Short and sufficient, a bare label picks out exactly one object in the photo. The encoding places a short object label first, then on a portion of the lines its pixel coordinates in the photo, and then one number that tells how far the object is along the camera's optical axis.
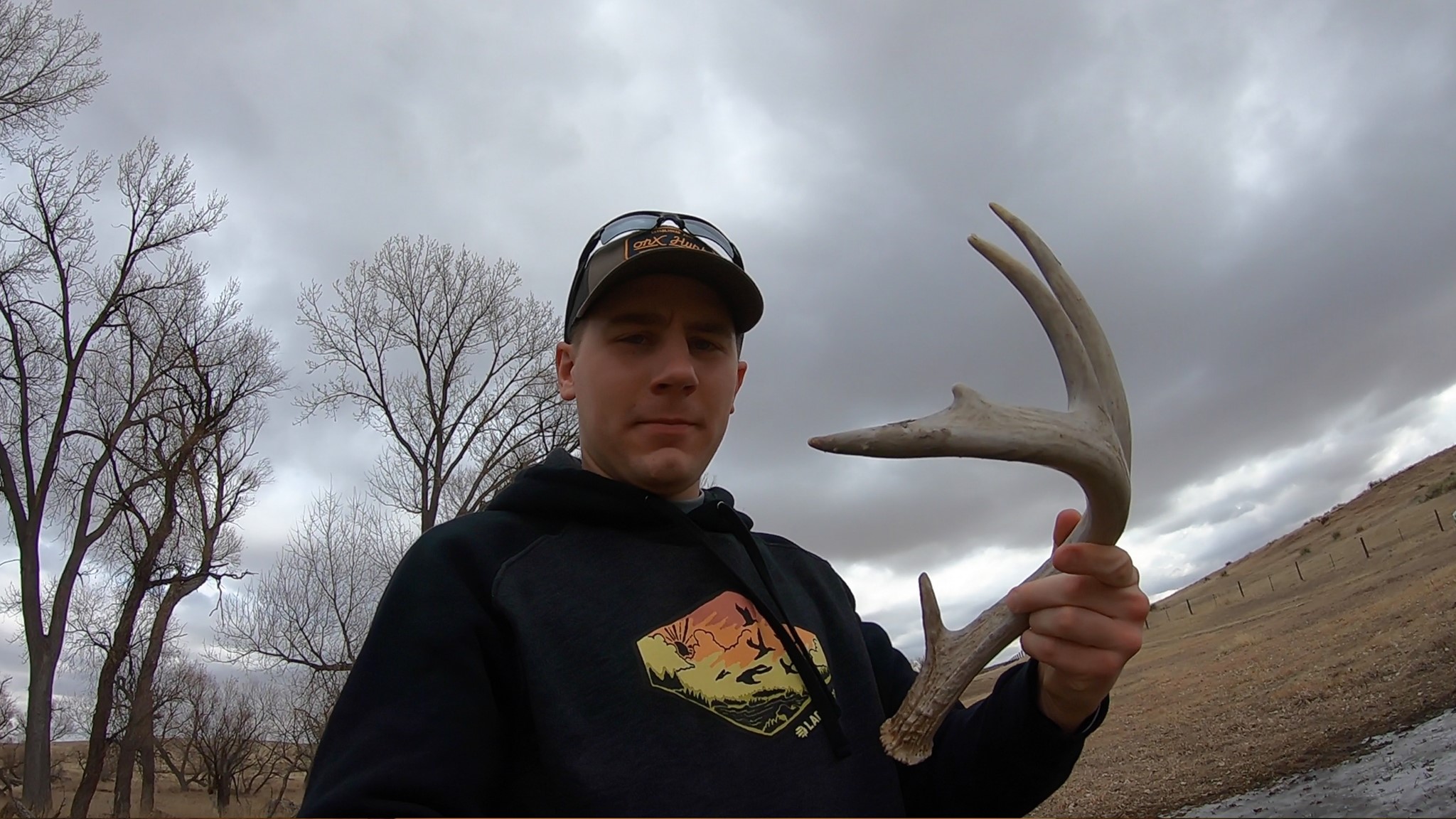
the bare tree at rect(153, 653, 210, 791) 23.04
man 1.60
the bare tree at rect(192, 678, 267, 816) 38.12
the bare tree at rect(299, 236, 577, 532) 19.00
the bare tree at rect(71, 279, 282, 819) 16.27
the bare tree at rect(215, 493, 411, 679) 18.36
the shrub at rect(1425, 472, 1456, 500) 49.18
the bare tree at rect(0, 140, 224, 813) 14.61
